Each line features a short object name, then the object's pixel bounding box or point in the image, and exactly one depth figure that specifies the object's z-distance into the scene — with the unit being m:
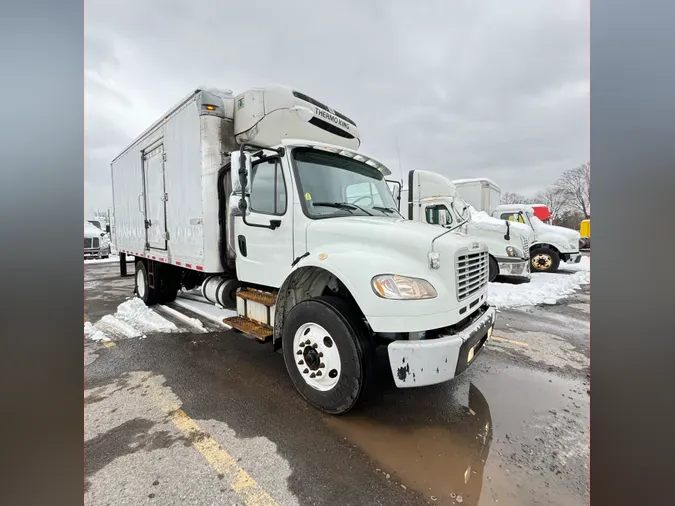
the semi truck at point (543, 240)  11.09
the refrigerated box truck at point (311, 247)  2.42
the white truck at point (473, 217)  4.89
